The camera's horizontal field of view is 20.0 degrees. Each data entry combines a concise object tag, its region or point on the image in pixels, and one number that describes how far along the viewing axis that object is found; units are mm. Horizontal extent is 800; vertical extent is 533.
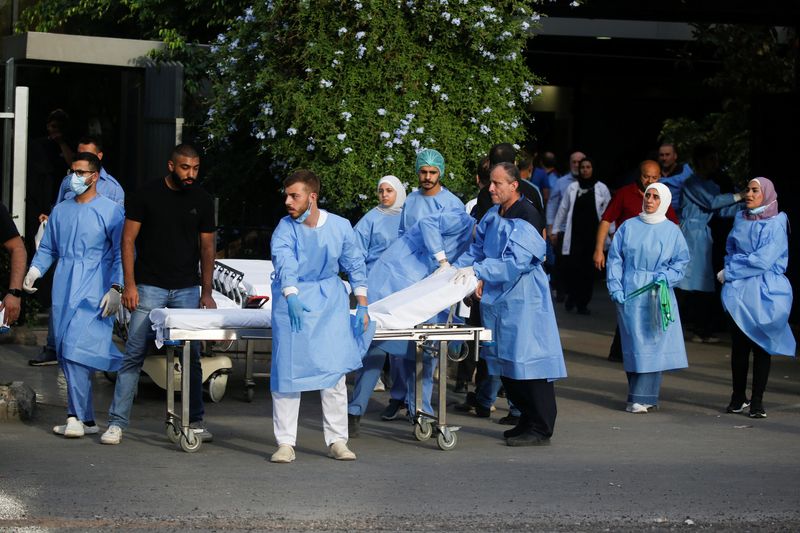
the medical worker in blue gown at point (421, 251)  14912
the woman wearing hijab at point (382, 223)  15844
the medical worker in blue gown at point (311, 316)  12625
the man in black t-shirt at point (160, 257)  13484
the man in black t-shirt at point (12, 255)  12576
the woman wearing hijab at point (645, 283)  16026
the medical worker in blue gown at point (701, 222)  20492
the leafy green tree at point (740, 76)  29583
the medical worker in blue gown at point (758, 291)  15929
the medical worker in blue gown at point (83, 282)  13714
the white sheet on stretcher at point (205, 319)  12843
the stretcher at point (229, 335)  12867
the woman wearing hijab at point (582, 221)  25709
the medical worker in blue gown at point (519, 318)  13654
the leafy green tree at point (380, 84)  21654
